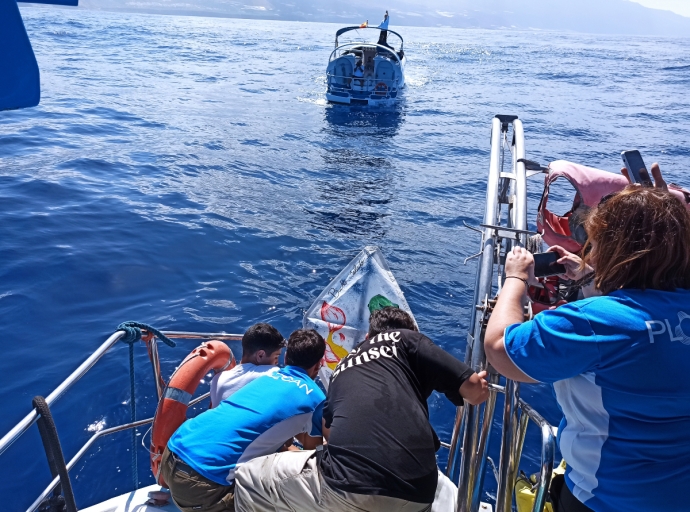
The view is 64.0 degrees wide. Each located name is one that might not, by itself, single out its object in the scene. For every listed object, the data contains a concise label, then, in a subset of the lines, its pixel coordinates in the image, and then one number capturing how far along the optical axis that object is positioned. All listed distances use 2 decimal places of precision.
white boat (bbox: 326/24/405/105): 23.56
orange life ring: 3.08
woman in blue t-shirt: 1.57
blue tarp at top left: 1.75
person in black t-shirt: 2.14
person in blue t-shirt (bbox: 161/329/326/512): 2.60
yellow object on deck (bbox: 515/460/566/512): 2.49
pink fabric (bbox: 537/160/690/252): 3.14
